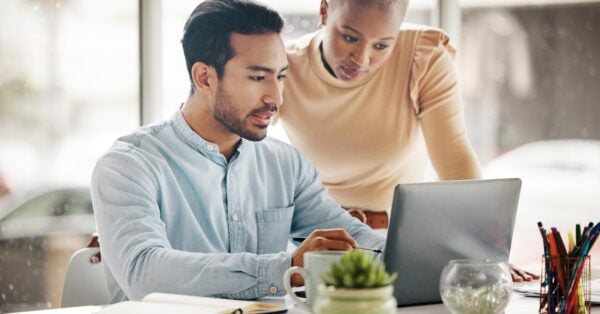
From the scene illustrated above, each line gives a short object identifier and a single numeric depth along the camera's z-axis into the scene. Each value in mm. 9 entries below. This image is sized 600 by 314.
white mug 2217
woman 3644
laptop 2334
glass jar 2216
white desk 2387
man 2624
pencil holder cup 2322
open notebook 2210
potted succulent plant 1848
